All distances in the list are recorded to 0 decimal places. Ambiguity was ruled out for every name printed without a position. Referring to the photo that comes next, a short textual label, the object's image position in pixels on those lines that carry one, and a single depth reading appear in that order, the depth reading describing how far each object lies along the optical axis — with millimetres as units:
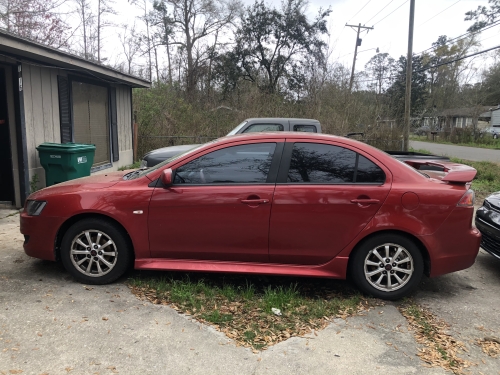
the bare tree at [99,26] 25781
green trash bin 7320
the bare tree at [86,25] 24786
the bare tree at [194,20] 28141
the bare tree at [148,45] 28641
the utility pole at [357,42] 29041
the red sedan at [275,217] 3820
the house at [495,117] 59556
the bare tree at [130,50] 27953
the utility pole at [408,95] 16453
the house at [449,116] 39656
